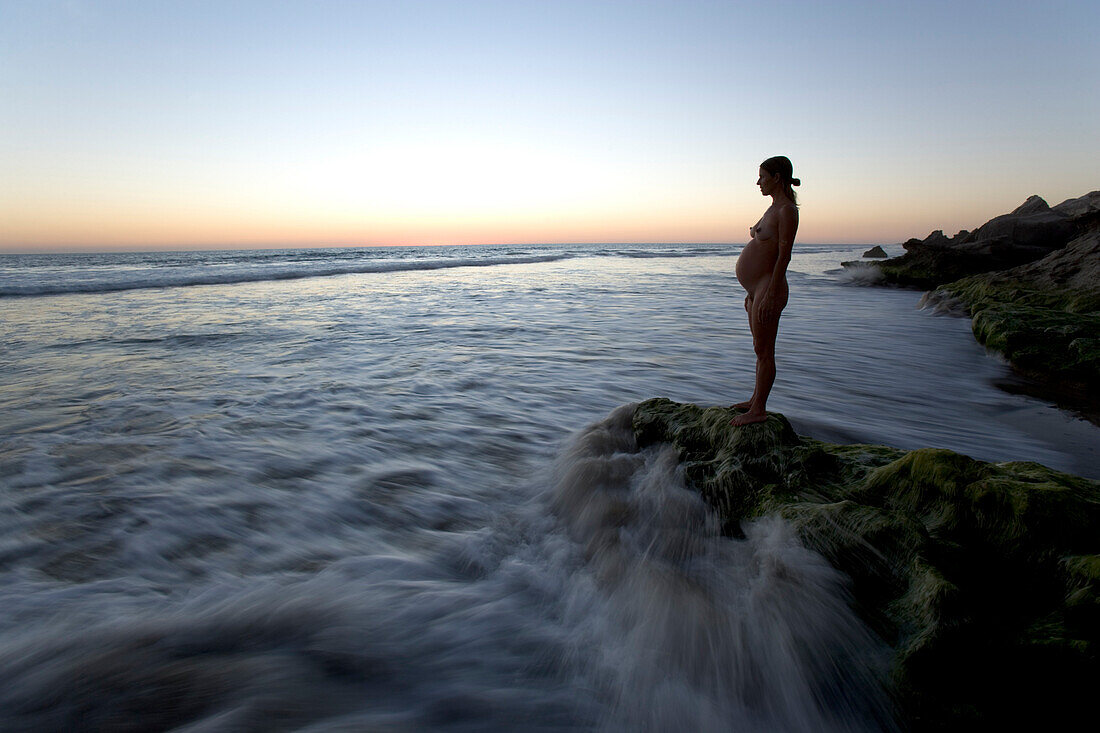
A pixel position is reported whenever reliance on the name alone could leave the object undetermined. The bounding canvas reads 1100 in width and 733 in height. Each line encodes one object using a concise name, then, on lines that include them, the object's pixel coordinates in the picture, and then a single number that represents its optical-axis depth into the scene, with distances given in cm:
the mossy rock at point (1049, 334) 629
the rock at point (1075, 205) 2818
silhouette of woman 346
